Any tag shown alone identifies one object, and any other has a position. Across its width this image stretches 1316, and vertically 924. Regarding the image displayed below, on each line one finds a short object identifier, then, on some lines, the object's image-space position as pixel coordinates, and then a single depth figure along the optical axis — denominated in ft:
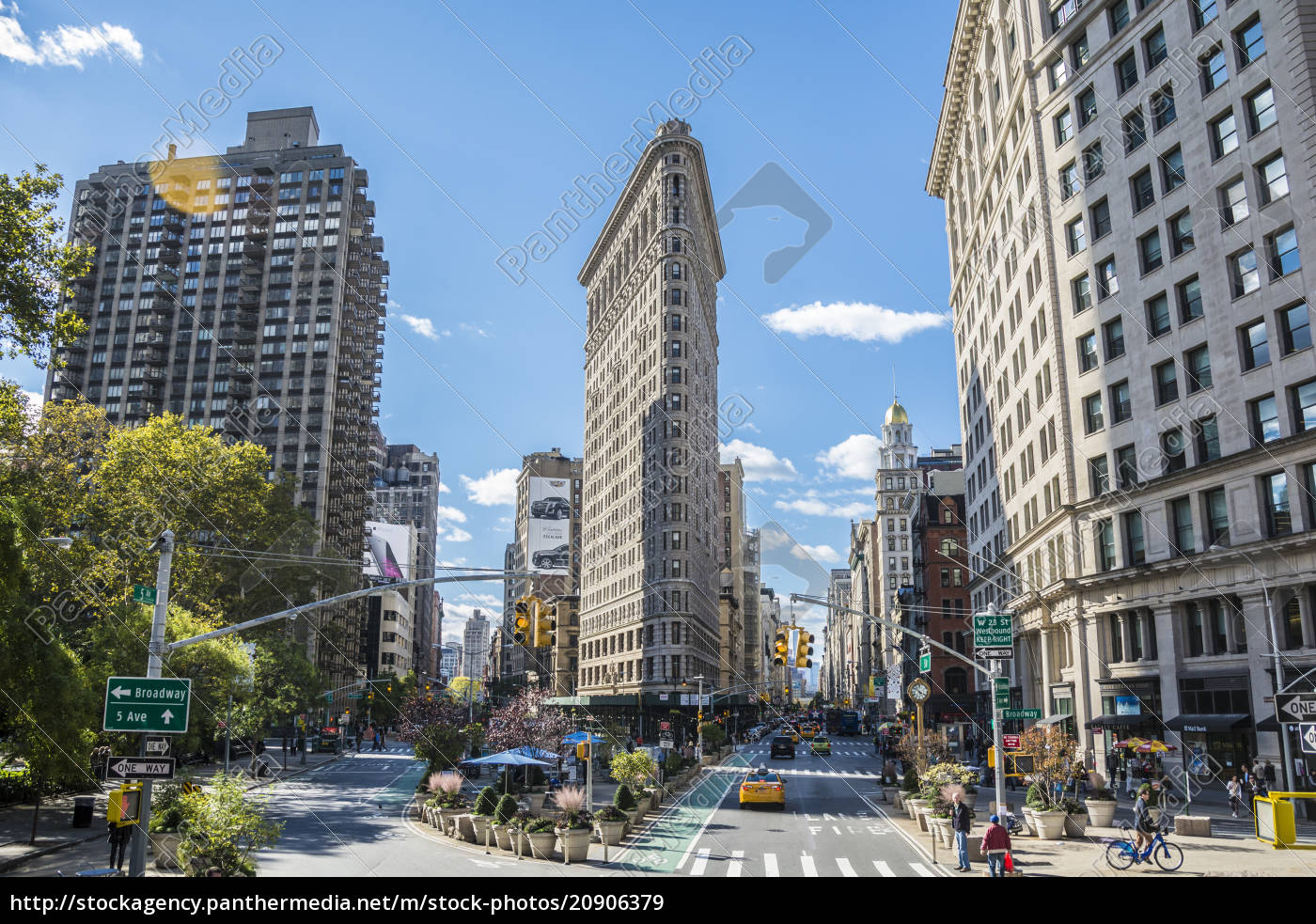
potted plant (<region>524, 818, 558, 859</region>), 78.07
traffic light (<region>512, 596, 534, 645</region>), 75.15
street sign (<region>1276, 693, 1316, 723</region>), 67.82
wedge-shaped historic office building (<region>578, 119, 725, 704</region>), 310.45
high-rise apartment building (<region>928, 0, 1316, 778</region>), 115.96
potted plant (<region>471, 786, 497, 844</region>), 87.56
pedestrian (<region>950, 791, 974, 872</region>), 72.02
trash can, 94.68
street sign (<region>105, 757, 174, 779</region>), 52.37
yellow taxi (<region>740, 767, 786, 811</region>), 119.55
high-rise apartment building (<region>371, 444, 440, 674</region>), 610.65
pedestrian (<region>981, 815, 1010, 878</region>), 65.87
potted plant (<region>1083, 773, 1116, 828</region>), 93.76
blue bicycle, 70.64
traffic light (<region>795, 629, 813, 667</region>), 105.29
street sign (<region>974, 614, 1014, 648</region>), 87.76
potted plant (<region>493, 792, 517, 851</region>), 83.15
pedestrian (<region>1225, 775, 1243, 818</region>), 106.22
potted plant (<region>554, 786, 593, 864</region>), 75.97
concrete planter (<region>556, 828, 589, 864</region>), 75.92
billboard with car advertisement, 475.72
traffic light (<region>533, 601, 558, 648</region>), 74.13
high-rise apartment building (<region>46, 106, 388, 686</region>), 388.78
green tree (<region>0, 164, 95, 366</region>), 77.77
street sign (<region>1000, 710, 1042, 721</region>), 114.21
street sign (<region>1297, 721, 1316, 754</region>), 60.29
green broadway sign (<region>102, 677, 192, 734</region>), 53.52
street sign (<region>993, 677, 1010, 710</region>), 89.58
